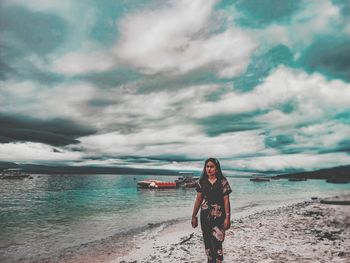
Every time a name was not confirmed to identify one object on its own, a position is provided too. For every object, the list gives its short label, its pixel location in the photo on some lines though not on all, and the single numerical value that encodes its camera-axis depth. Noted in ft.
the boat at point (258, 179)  589.77
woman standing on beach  20.88
